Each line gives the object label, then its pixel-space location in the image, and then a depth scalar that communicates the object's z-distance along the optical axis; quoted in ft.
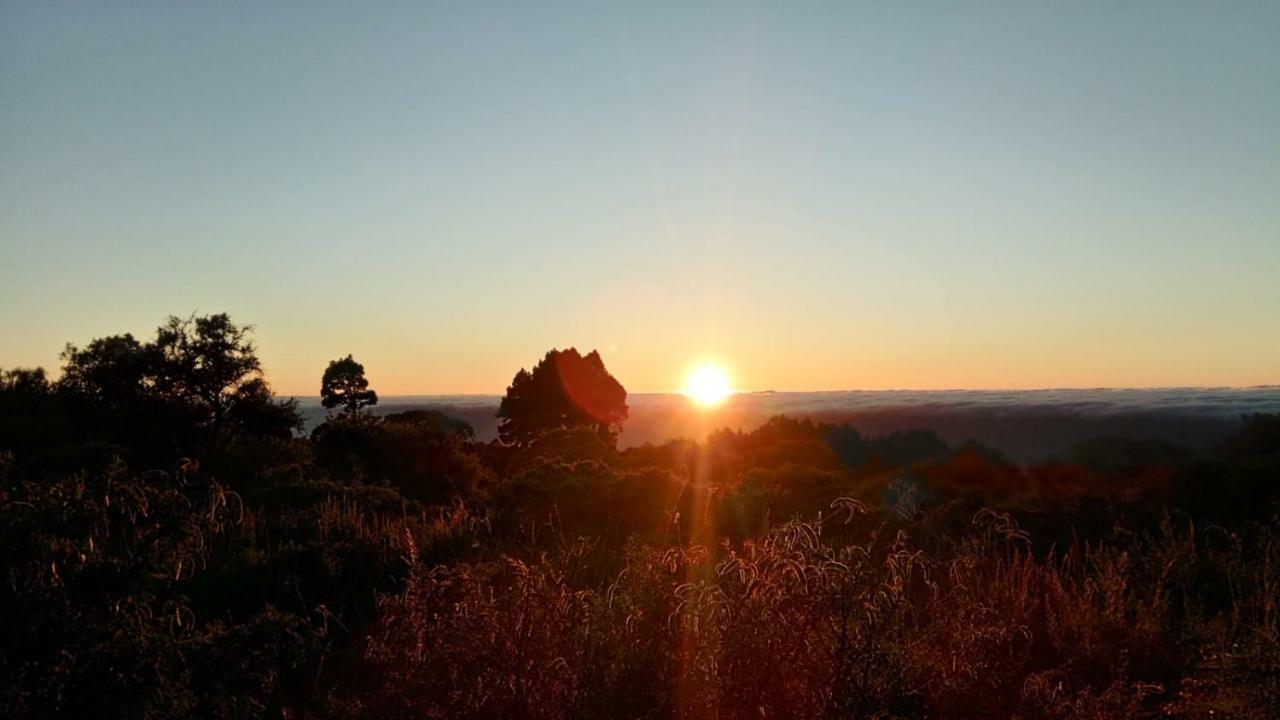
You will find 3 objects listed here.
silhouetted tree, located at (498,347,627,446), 138.31
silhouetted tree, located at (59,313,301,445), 105.40
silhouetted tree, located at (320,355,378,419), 140.56
